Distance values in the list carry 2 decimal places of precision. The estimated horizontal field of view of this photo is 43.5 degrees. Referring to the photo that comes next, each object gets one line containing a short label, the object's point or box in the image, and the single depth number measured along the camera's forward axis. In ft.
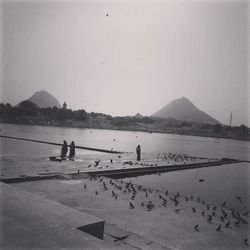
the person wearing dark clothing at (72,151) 84.67
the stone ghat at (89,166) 53.47
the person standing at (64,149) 84.64
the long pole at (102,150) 117.91
